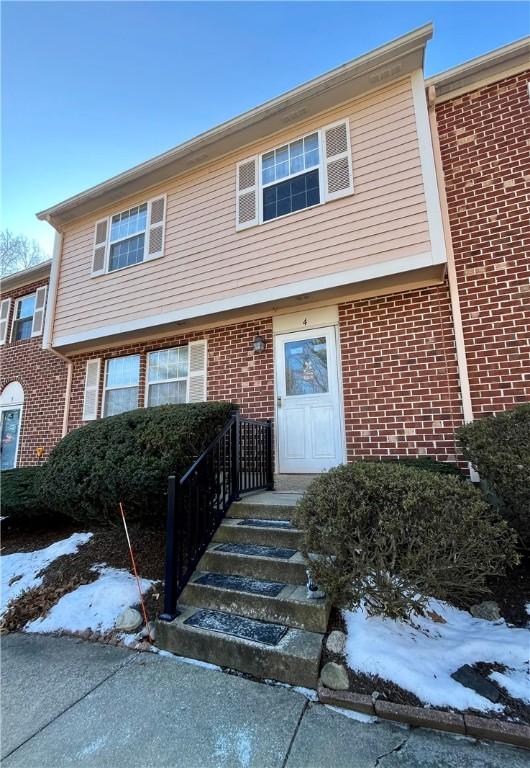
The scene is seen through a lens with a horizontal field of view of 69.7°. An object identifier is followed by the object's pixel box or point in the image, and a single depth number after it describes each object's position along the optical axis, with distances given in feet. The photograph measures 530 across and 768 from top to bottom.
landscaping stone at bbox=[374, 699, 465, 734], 6.46
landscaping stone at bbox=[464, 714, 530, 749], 6.12
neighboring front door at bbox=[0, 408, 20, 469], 29.76
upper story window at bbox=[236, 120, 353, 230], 18.29
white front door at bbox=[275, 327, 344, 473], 17.89
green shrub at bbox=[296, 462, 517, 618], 8.08
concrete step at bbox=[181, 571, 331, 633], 8.90
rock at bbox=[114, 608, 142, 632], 10.49
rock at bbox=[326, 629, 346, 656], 8.21
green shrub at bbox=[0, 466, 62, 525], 18.83
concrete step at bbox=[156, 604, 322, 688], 7.85
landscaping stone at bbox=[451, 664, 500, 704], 6.95
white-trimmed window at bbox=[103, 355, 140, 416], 24.76
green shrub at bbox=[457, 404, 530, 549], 10.23
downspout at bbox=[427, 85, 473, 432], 15.55
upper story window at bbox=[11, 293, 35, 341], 32.91
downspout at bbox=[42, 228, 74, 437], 26.71
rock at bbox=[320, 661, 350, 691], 7.39
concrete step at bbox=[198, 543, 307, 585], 10.42
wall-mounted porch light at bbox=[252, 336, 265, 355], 20.15
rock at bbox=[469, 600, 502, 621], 9.46
